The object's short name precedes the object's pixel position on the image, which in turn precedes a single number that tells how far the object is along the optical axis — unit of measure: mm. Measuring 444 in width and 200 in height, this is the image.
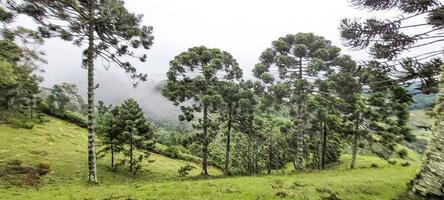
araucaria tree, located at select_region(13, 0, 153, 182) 26444
